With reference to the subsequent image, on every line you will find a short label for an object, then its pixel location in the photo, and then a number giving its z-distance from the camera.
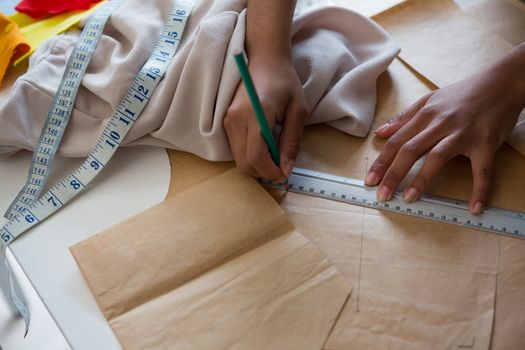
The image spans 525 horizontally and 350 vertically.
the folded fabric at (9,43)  1.08
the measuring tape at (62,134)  0.87
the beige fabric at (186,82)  0.88
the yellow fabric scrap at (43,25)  1.11
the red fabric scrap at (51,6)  1.17
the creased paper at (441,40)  1.04
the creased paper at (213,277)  0.71
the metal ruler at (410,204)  0.81
